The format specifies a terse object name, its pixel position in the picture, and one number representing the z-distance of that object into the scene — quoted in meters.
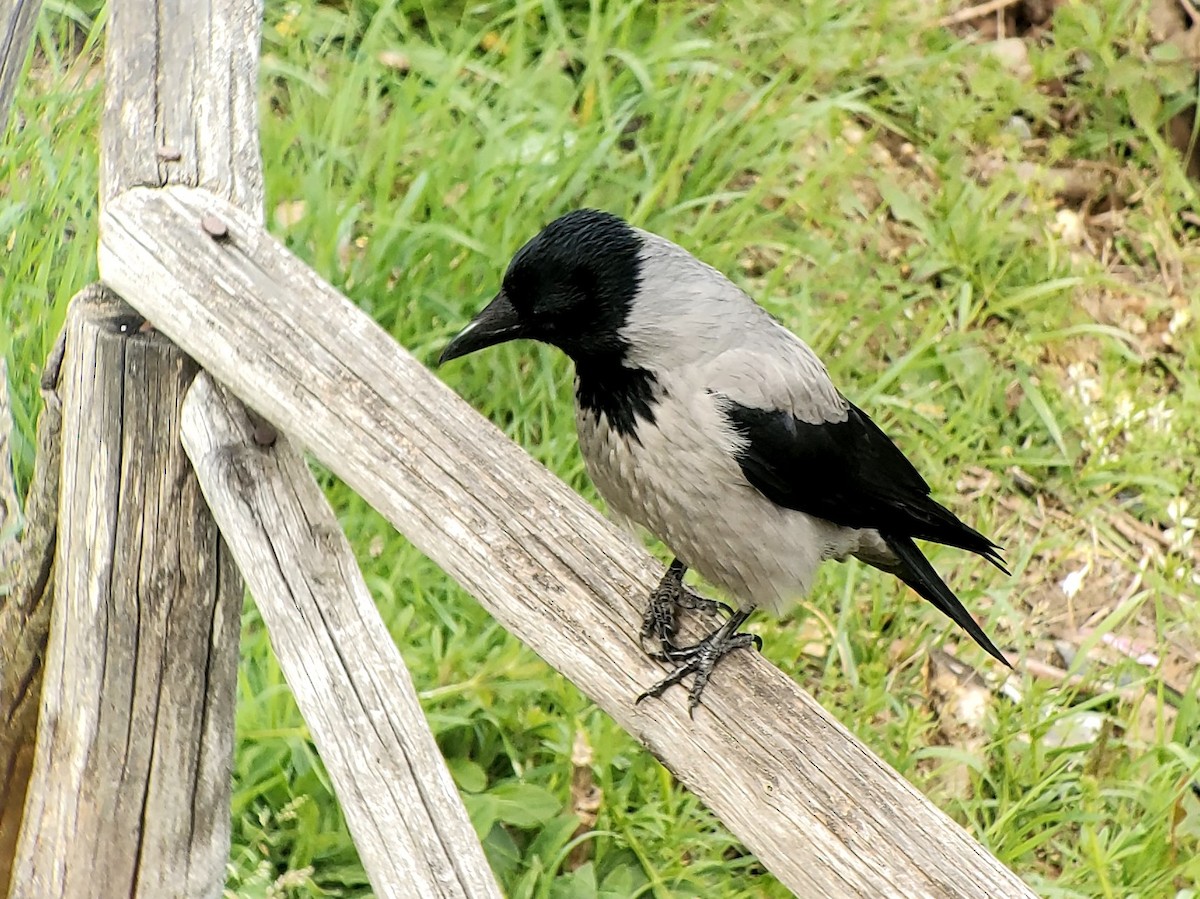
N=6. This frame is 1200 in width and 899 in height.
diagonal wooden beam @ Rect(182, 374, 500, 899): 3.34
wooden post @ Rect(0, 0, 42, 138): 4.39
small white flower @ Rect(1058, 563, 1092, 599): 8.57
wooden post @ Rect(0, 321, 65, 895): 4.49
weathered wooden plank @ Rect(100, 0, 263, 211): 4.39
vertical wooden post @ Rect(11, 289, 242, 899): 4.14
